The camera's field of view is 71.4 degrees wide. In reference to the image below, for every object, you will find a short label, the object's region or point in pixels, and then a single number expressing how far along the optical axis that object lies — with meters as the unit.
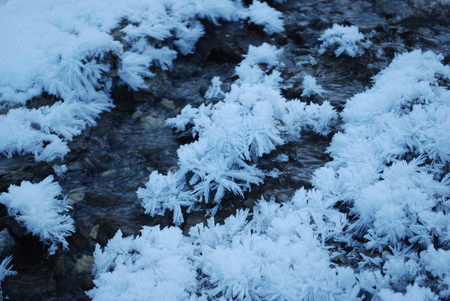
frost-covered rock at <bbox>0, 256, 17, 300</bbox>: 1.97
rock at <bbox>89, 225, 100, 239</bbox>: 2.19
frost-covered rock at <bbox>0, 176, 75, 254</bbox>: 2.10
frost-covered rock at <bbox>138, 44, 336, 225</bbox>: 2.24
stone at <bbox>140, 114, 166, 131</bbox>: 3.01
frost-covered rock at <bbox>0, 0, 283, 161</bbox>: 2.81
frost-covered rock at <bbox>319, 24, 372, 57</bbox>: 3.32
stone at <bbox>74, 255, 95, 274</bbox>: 2.01
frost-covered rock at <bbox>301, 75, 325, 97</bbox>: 2.92
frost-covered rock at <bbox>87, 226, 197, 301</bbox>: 1.66
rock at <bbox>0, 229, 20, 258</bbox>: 2.04
